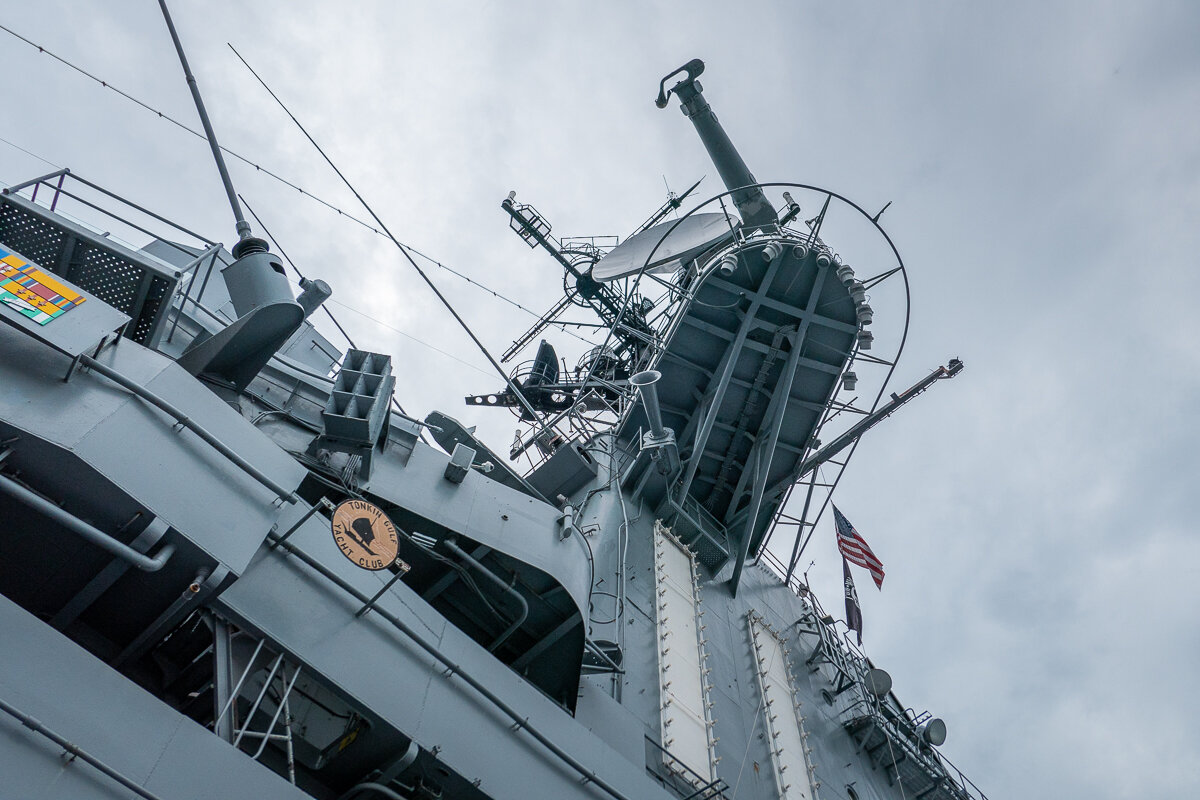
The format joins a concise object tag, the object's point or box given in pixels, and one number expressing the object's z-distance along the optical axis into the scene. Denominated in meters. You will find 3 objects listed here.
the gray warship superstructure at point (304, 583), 5.34
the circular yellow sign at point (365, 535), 6.72
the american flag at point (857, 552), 19.52
